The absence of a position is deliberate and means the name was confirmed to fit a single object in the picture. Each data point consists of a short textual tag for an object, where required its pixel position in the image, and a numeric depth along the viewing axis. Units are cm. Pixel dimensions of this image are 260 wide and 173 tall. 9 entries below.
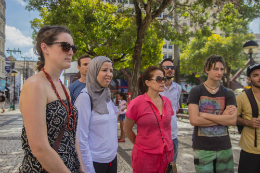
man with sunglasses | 372
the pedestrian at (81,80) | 383
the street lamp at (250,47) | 874
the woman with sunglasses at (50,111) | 128
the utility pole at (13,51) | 4459
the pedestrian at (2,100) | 1834
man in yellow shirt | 281
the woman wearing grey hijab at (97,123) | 206
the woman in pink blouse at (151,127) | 253
